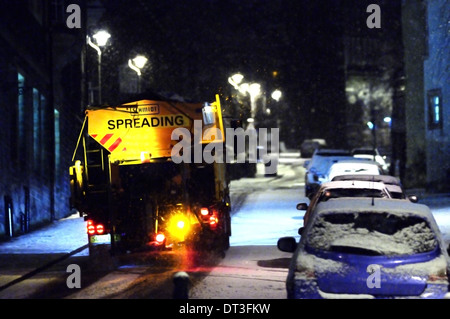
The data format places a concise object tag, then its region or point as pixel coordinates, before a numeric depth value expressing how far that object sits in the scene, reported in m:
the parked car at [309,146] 73.19
